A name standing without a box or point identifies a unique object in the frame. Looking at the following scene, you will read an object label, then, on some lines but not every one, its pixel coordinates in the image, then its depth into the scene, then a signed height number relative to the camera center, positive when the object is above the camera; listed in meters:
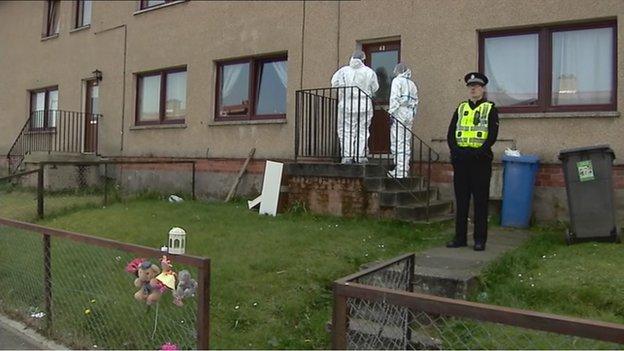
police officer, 6.02 +0.38
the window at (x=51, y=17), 16.84 +4.64
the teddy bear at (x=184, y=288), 3.46 -0.66
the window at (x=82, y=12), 15.81 +4.52
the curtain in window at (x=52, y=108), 16.22 +1.94
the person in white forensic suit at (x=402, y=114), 8.33 +1.05
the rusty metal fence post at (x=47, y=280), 4.60 -0.88
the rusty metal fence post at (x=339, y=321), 2.45 -0.59
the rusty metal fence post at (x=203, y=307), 3.06 -0.70
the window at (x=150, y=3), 13.58 +4.20
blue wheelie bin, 7.54 +0.00
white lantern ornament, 3.84 -0.41
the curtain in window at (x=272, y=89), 11.07 +1.81
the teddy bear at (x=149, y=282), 3.63 -0.67
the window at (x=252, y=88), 11.15 +1.85
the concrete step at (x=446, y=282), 4.76 -0.81
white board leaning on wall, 8.66 -0.11
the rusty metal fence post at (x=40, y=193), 9.73 -0.33
